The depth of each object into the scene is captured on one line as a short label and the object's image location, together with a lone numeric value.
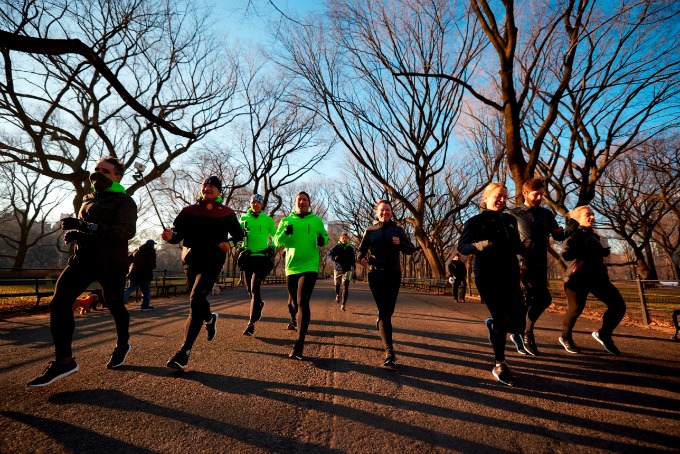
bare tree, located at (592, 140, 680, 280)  18.73
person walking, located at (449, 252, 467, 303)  12.31
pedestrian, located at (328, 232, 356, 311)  5.86
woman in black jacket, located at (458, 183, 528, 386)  3.02
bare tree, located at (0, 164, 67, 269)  25.42
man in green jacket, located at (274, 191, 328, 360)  3.73
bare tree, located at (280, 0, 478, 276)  12.71
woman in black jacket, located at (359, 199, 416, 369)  3.50
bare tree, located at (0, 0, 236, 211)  11.23
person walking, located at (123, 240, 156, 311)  7.89
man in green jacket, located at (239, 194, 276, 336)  5.02
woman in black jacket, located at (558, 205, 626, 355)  4.03
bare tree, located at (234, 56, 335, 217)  21.17
